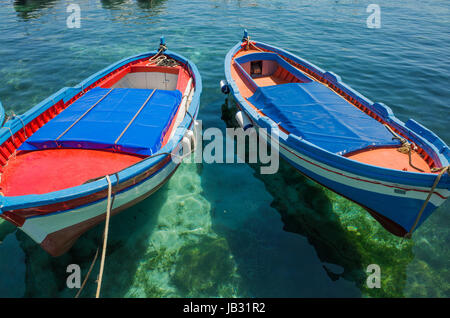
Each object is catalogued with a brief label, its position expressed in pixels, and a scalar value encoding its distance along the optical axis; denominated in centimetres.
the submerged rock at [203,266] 674
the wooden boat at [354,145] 601
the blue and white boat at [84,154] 569
